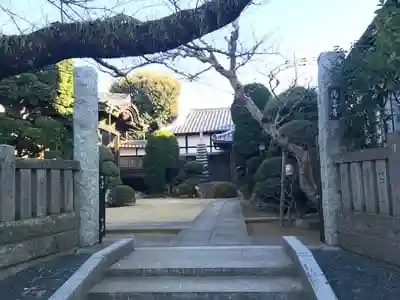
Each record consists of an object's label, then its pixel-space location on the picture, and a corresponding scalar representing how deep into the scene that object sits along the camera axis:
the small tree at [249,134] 17.05
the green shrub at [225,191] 23.09
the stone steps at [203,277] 4.13
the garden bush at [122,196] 17.33
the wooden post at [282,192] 9.36
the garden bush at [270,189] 11.57
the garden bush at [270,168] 11.87
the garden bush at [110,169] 17.11
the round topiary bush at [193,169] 26.62
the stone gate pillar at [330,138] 6.22
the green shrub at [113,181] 17.12
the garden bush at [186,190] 24.47
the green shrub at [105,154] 17.19
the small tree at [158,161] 25.64
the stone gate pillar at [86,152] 6.42
